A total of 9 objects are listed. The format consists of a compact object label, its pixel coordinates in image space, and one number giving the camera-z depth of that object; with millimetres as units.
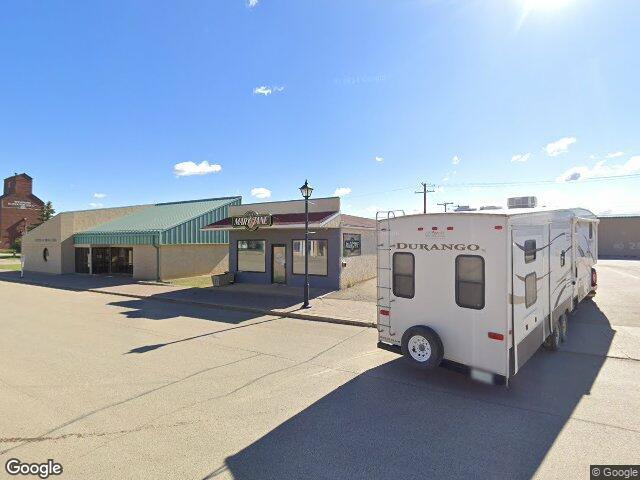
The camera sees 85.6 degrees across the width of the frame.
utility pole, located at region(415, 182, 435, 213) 44375
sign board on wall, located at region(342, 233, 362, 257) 17156
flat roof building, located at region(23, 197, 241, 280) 22547
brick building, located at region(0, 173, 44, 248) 58531
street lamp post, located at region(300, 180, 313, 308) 12852
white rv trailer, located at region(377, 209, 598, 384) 5398
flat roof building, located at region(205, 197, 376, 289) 16594
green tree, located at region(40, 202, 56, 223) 60188
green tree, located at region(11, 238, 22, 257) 50734
